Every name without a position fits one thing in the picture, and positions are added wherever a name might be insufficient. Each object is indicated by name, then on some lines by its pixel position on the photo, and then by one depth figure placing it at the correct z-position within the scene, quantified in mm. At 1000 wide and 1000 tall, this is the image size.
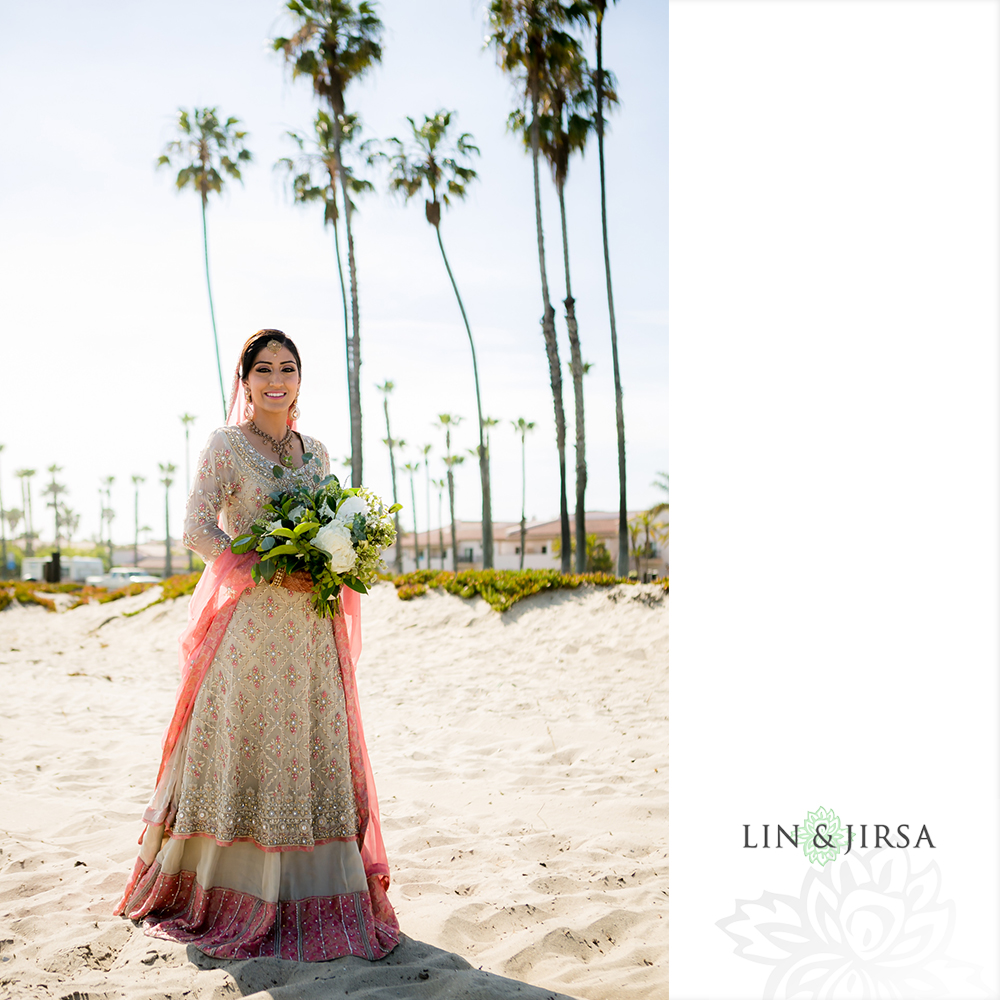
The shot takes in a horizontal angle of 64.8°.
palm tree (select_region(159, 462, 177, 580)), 61906
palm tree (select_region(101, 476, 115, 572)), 67688
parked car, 29497
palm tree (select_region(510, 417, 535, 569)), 43775
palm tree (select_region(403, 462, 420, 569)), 54062
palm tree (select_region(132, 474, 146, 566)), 64125
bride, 2793
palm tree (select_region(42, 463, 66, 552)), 75500
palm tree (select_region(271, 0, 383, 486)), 17078
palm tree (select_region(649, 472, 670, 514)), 37156
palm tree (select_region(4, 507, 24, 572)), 85500
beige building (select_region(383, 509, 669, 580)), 40491
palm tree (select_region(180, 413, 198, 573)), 45344
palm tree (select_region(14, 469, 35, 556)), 65188
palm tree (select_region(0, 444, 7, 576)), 57012
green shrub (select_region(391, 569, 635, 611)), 11062
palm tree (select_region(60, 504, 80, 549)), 86000
